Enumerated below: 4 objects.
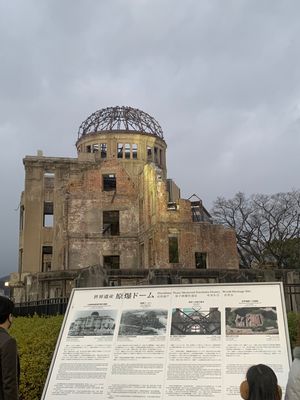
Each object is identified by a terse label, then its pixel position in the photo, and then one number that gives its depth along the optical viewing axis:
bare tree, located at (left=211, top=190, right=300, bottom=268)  39.25
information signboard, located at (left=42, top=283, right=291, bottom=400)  4.70
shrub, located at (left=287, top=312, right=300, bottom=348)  6.83
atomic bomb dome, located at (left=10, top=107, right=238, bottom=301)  32.28
